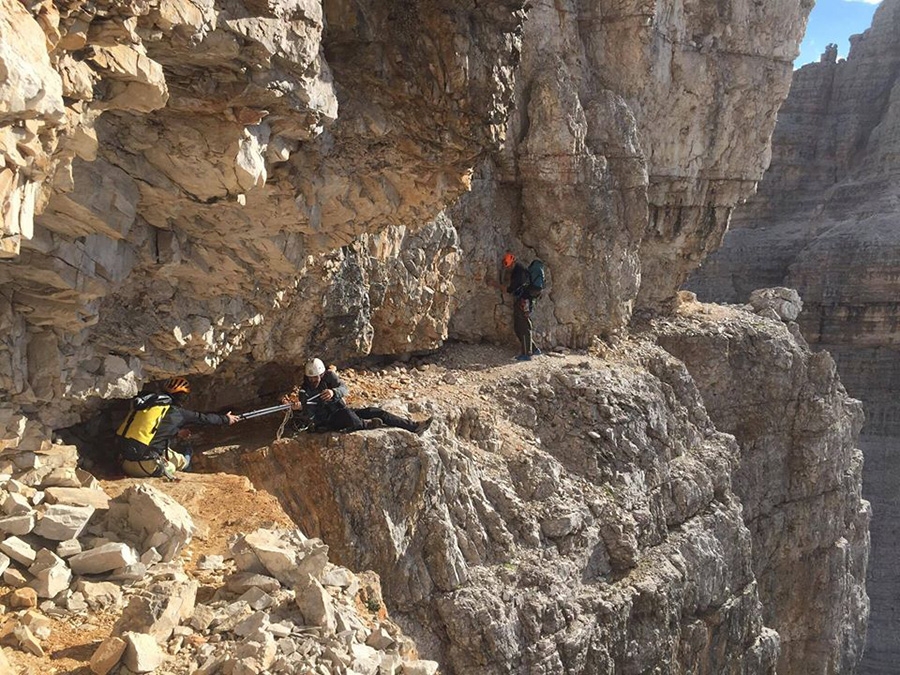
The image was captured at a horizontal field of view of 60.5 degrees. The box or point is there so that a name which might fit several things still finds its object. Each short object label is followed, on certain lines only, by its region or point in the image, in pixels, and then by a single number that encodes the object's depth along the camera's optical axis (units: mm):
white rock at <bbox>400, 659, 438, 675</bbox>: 5324
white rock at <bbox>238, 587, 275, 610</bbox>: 5379
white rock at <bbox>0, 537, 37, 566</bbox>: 5230
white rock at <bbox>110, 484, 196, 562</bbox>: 5898
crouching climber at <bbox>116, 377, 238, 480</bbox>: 7500
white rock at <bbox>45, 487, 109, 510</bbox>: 5926
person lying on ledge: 8844
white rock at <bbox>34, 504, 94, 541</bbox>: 5516
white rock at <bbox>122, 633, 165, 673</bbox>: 4461
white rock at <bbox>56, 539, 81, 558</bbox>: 5461
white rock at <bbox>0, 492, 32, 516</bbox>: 5520
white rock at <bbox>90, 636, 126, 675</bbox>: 4469
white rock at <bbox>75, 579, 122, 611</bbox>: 5207
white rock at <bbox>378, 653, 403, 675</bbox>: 5161
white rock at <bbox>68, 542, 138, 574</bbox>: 5387
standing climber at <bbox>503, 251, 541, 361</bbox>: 13438
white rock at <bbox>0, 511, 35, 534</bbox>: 5348
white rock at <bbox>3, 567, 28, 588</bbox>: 5137
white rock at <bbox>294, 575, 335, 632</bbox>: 5320
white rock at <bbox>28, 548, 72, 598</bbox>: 5117
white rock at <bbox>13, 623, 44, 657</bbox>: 4660
